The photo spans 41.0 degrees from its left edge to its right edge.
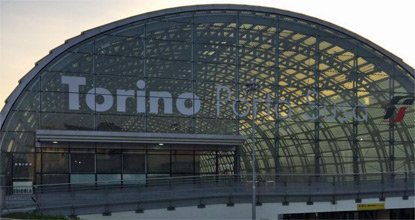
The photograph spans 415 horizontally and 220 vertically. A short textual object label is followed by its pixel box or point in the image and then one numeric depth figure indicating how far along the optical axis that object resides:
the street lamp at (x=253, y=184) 29.52
